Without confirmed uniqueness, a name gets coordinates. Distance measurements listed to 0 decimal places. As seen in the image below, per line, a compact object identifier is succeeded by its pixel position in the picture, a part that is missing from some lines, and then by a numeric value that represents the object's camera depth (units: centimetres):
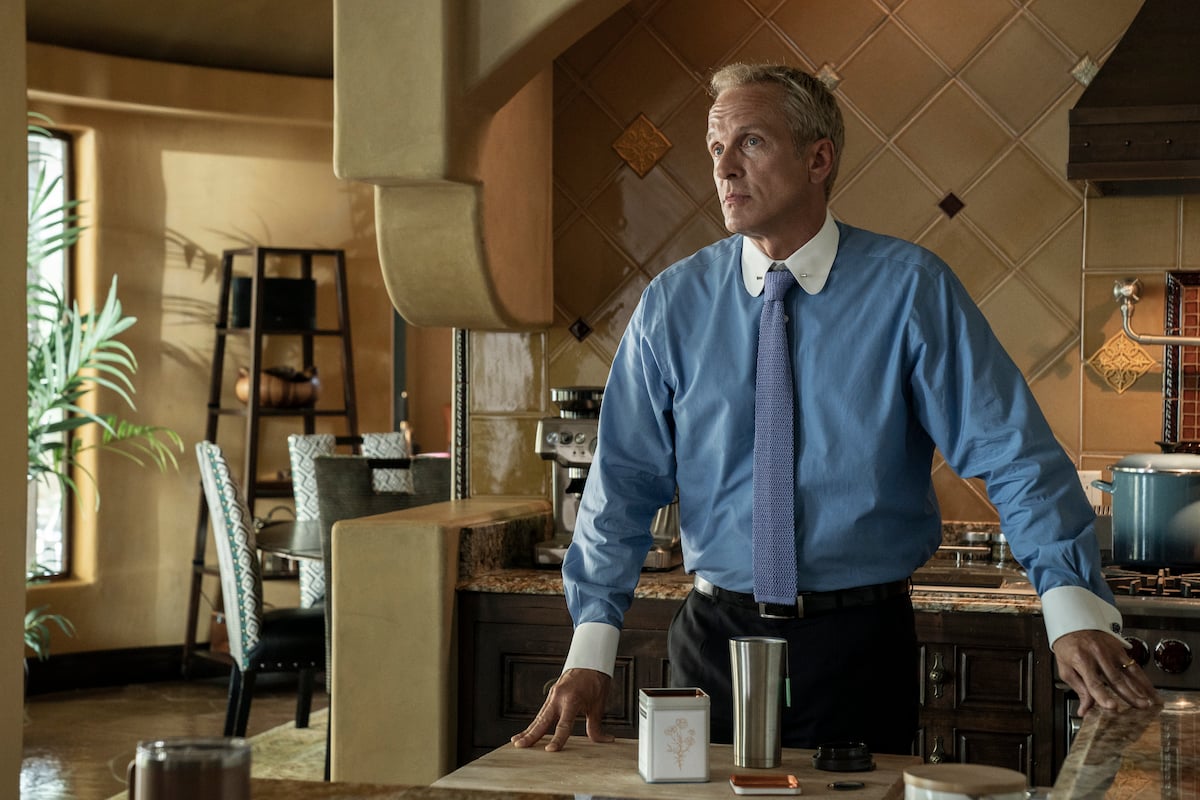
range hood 270
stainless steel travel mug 147
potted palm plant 533
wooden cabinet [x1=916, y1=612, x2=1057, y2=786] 264
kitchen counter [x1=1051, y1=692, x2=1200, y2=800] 127
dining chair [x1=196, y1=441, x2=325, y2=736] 448
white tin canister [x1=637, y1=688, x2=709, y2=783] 141
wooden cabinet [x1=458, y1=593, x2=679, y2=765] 292
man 199
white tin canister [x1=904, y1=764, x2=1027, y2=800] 112
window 611
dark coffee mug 100
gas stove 251
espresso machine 310
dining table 465
